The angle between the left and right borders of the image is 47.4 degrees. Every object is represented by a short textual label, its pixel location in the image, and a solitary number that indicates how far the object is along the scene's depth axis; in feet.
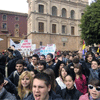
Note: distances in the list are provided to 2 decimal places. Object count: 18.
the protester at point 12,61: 14.62
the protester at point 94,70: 13.39
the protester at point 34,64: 15.67
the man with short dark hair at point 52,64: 15.70
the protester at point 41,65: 12.81
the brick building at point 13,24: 108.99
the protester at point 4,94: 6.81
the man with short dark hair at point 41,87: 5.74
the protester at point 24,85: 9.57
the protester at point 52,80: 9.20
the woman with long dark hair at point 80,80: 12.01
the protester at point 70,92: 9.12
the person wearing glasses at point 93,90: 7.51
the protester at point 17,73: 12.05
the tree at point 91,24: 57.42
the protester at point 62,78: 11.65
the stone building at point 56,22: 83.97
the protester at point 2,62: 13.20
